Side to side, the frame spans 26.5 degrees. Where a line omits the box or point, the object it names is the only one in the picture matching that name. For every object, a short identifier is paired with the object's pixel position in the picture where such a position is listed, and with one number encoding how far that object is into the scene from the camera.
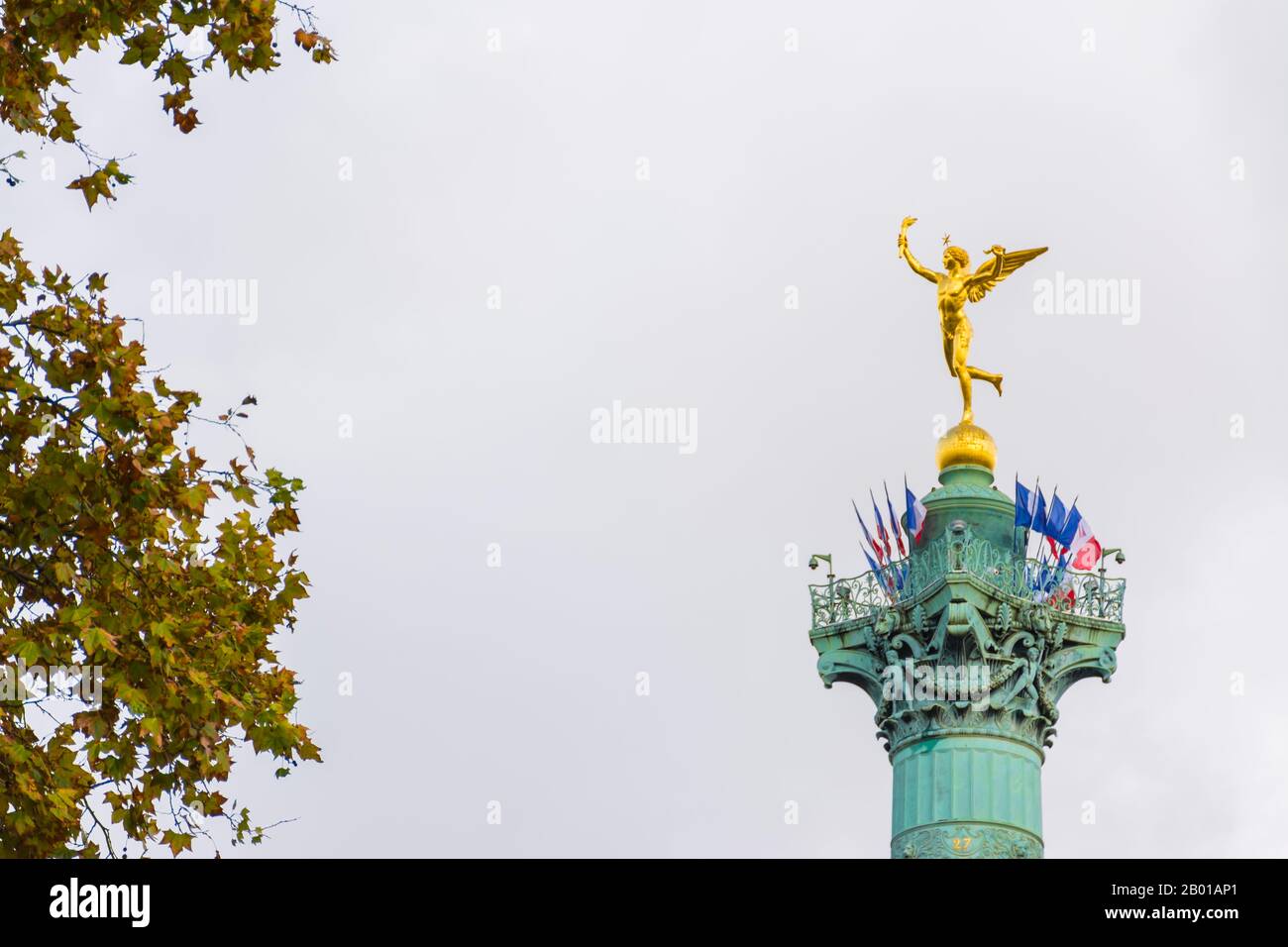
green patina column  42.08
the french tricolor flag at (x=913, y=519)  44.19
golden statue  46.94
